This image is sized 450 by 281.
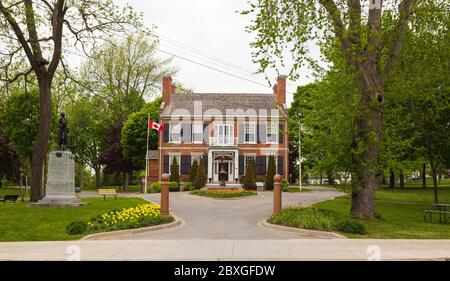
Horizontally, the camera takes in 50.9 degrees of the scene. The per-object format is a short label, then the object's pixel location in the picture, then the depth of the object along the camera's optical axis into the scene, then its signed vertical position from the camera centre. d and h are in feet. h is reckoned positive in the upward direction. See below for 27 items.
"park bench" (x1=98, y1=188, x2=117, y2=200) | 91.25 -4.89
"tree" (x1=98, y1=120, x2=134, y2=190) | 171.42 +2.04
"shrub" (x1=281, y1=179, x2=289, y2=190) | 128.40 -4.77
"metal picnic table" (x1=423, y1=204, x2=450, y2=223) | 60.15 -6.91
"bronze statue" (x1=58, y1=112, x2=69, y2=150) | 75.92 +5.59
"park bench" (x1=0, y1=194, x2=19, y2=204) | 82.36 -5.47
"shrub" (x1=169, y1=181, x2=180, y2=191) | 124.16 -5.08
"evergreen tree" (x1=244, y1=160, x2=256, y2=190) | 129.39 -2.81
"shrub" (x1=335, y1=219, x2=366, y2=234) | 46.91 -5.97
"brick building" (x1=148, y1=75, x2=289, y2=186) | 144.15 +8.88
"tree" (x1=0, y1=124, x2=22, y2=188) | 139.13 +2.50
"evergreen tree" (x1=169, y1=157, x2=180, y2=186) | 134.15 -1.80
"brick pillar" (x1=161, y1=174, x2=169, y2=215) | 57.26 -3.68
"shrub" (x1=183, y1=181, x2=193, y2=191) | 126.82 -5.44
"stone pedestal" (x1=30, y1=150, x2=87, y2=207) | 71.61 -2.54
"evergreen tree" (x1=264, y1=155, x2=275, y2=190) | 130.93 -1.76
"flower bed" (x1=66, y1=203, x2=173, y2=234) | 46.98 -5.73
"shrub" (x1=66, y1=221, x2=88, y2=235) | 46.34 -6.03
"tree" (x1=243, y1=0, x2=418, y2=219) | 55.57 +14.57
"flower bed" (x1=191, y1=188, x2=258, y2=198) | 94.17 -5.44
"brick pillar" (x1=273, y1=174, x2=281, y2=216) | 58.08 -3.60
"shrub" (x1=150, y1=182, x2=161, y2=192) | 127.95 -5.53
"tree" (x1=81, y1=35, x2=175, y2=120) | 172.86 +36.15
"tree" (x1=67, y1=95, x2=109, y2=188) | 185.88 +14.13
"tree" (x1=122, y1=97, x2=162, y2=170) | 166.40 +11.14
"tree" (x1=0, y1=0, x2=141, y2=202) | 73.97 +20.27
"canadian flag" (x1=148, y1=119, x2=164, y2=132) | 125.18 +11.05
